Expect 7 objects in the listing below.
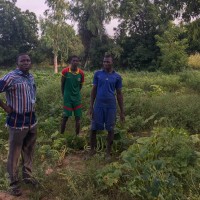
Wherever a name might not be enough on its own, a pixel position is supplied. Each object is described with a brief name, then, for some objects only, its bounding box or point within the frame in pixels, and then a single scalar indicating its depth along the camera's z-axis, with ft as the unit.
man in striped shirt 10.05
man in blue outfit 12.81
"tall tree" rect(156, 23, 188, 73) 60.67
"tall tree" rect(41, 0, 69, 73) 81.89
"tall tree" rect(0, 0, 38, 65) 112.19
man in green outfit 15.65
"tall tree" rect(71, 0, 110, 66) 88.91
